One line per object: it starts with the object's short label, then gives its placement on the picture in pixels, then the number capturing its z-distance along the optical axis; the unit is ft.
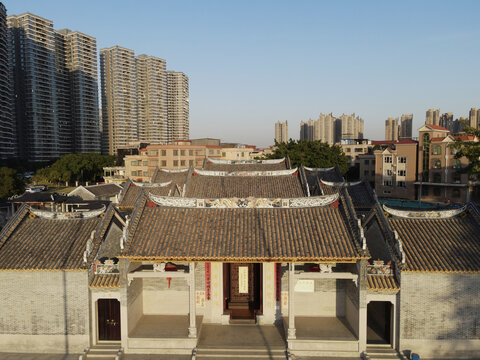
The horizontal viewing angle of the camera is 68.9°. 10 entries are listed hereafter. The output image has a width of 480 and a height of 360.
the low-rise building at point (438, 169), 164.61
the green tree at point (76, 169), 230.48
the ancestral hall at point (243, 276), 43.57
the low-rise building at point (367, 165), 236.02
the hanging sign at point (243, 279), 52.01
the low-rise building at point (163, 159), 225.56
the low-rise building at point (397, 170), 183.73
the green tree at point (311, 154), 171.73
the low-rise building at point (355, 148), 273.95
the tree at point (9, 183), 138.62
